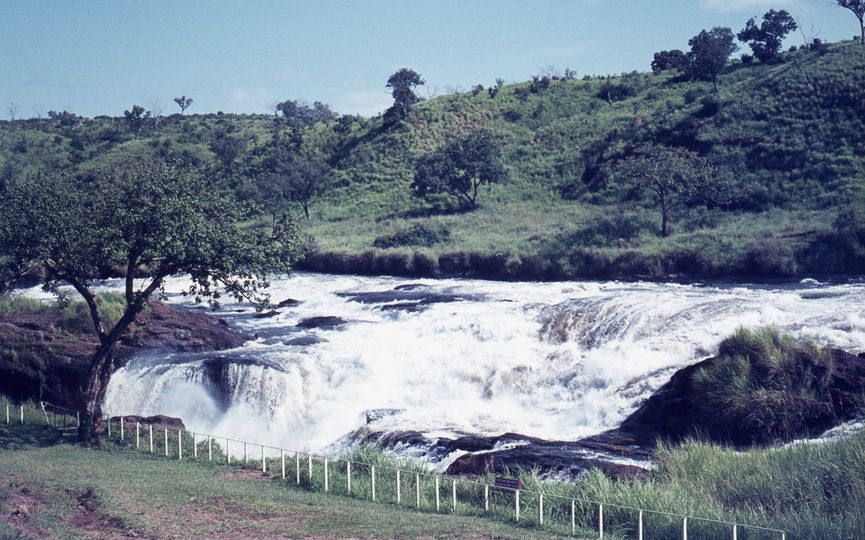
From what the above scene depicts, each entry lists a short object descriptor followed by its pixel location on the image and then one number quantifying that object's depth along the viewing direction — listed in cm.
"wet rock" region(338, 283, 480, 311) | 3659
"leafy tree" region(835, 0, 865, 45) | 7000
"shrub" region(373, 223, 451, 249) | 5481
